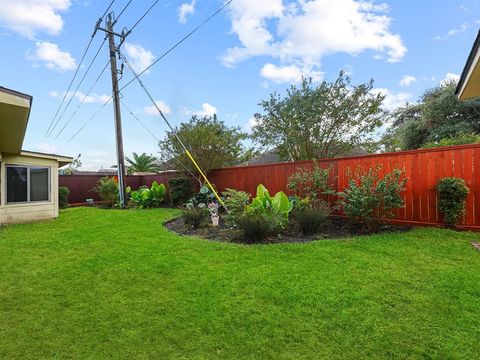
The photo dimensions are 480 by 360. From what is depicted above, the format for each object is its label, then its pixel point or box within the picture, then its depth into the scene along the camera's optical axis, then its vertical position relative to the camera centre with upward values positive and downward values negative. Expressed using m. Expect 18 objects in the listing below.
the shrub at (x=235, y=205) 6.35 -0.47
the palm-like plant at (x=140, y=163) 22.89 +1.93
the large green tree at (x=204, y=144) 10.71 +1.62
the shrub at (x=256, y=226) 5.20 -0.78
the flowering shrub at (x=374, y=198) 5.29 -0.30
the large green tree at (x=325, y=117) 11.53 +2.79
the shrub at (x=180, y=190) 11.42 -0.19
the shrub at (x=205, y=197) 8.92 -0.37
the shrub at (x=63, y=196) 11.83 -0.35
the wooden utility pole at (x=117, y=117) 11.56 +2.90
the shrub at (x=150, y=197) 11.82 -0.44
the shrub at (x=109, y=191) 12.47 -0.16
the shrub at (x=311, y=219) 5.51 -0.71
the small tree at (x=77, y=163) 22.15 +1.97
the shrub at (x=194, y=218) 6.66 -0.77
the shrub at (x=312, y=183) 6.78 +0.00
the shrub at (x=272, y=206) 5.68 -0.48
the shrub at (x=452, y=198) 4.85 -0.30
